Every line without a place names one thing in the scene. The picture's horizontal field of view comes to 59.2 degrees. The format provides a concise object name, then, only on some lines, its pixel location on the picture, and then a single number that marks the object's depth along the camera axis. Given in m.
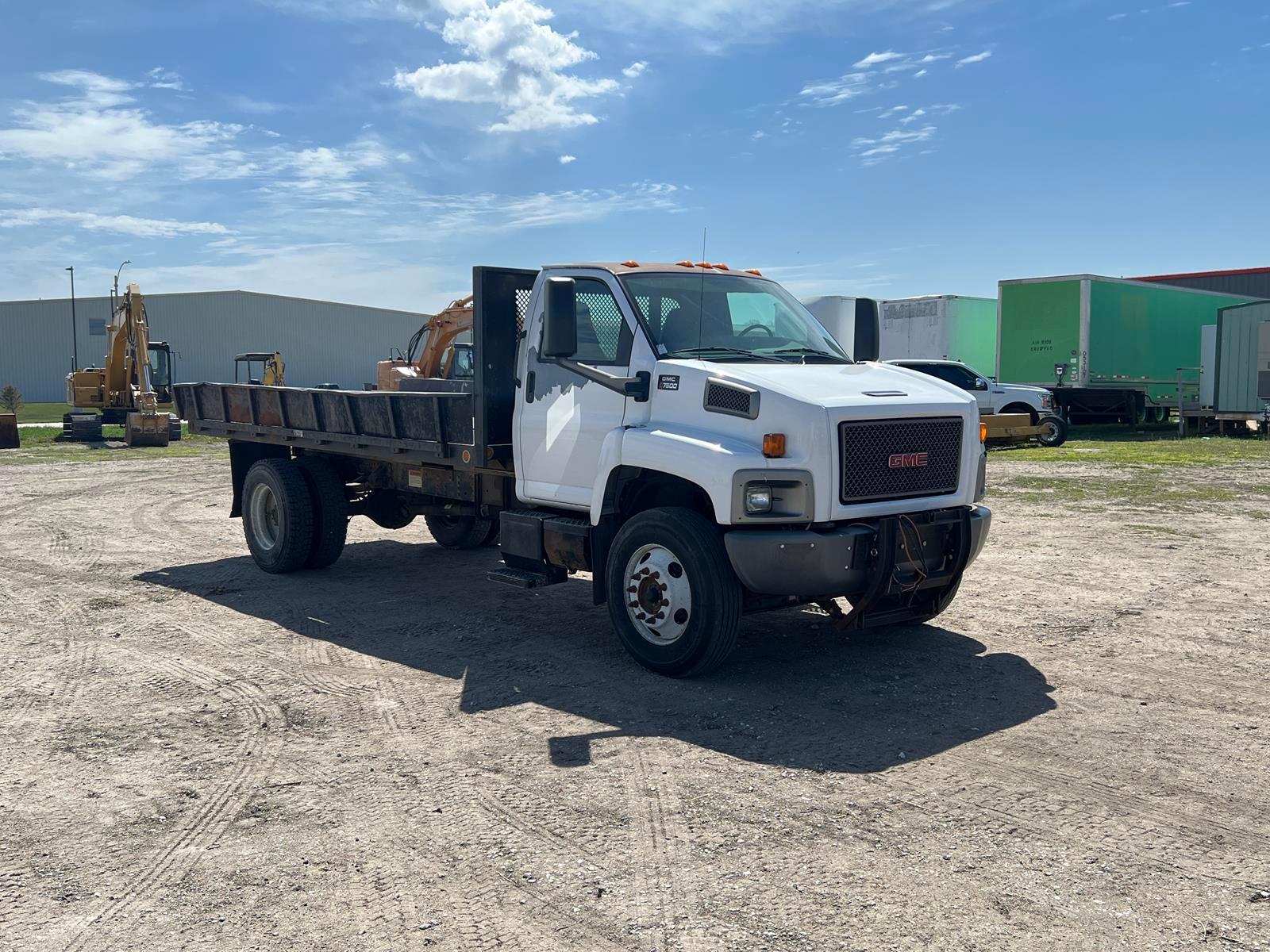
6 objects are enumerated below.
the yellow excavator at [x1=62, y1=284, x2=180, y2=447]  26.69
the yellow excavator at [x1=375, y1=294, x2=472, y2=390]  16.72
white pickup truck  22.84
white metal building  57.78
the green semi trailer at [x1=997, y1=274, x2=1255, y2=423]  25.84
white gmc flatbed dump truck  5.99
